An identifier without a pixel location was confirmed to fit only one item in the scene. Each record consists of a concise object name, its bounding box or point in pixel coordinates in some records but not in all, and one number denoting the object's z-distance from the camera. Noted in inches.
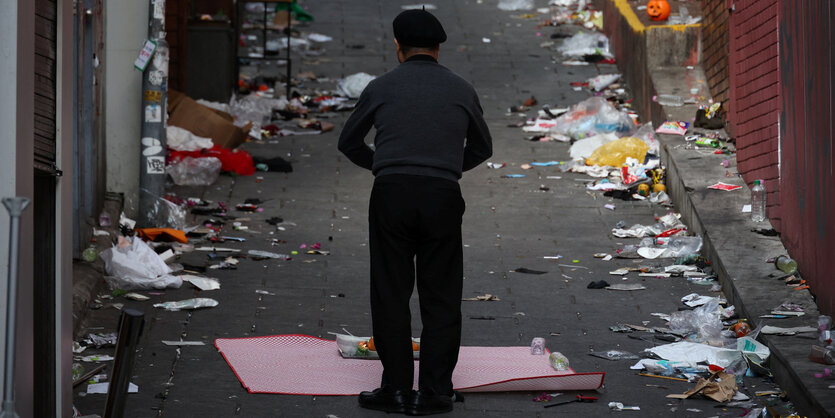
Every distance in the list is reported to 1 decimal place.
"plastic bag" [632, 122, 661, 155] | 956.3
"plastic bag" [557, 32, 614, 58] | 1320.1
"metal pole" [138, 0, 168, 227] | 754.8
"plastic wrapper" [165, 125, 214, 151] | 941.2
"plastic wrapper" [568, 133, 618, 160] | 994.7
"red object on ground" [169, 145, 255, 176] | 941.2
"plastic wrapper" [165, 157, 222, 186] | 904.3
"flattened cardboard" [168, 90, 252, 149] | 972.6
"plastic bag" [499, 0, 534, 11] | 1557.6
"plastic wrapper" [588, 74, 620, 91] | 1181.4
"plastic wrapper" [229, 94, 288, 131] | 1092.5
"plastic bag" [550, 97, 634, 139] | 1040.2
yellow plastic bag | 955.3
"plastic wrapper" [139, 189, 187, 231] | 778.2
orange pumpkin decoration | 1095.6
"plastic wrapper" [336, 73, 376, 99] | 1193.4
